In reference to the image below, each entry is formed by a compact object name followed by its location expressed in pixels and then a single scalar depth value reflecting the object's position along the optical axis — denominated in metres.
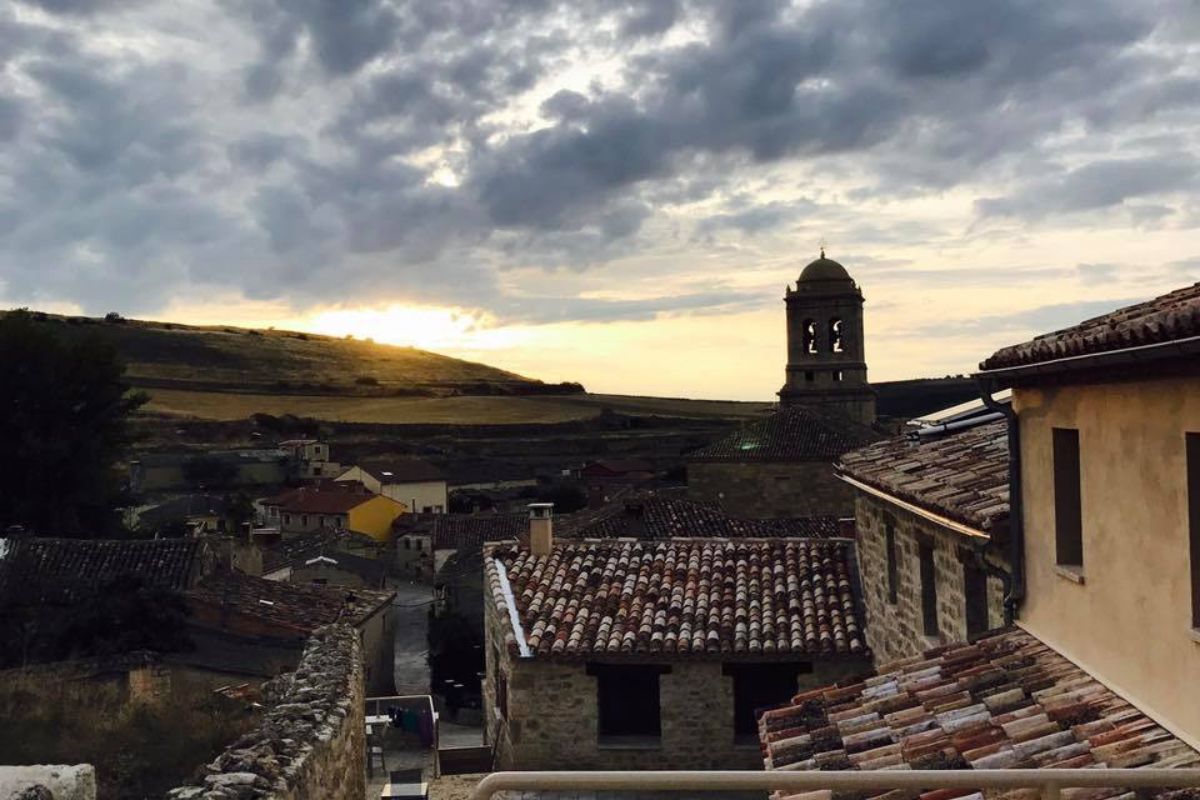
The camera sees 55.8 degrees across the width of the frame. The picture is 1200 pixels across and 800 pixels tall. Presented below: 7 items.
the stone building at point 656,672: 13.55
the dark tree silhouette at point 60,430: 38.44
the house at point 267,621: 19.33
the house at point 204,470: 74.75
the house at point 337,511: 61.31
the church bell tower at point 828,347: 44.00
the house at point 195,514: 54.75
